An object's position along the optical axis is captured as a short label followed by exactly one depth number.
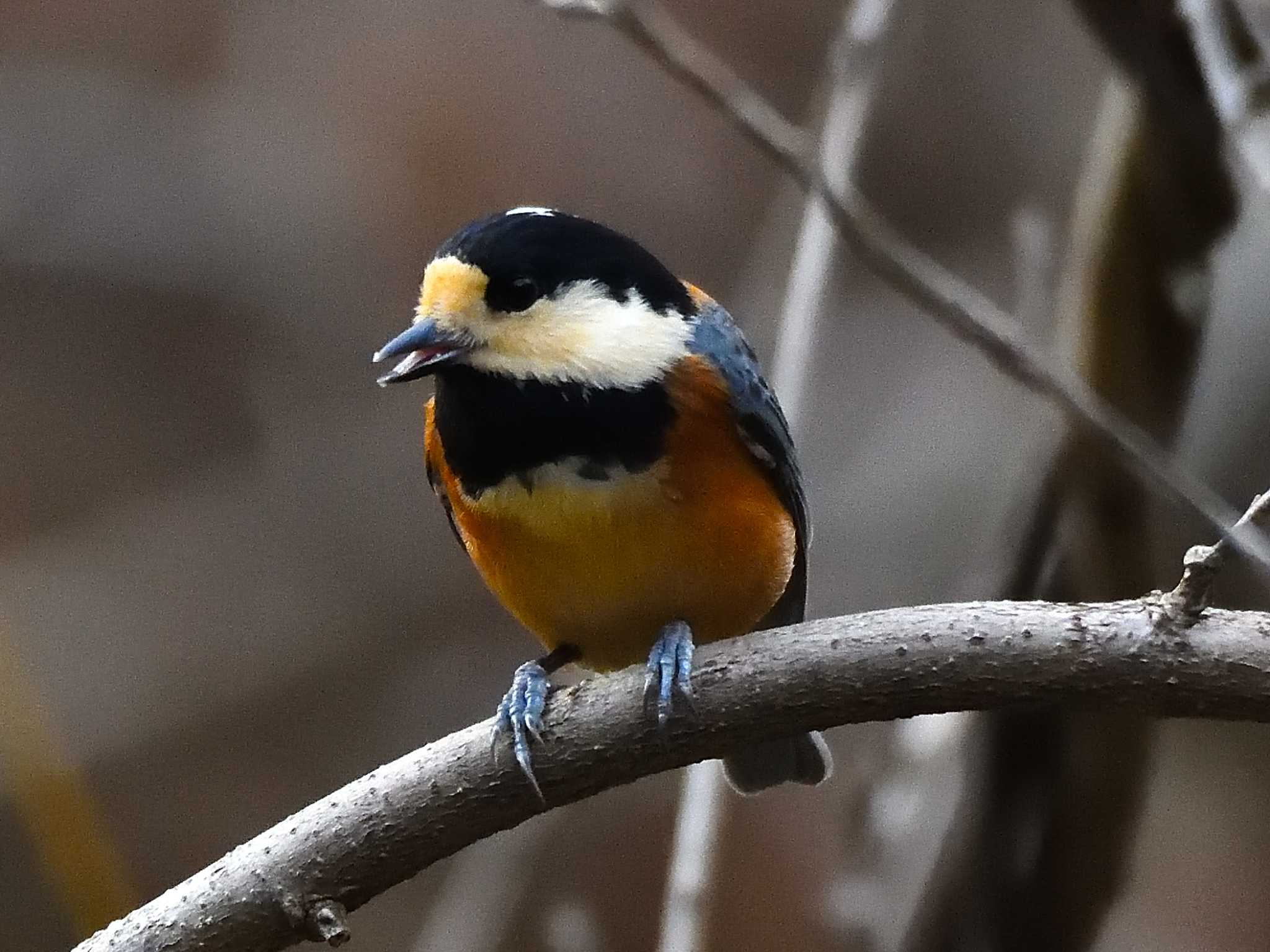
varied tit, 3.30
